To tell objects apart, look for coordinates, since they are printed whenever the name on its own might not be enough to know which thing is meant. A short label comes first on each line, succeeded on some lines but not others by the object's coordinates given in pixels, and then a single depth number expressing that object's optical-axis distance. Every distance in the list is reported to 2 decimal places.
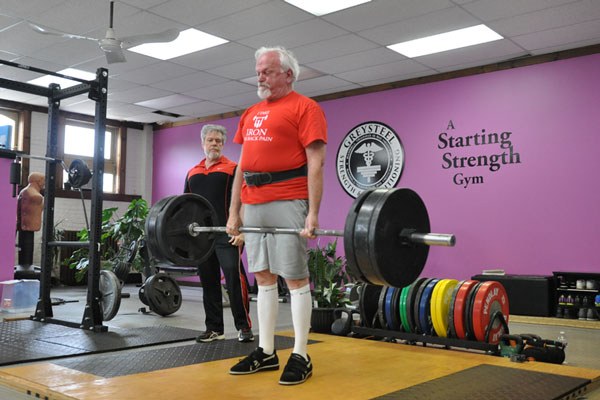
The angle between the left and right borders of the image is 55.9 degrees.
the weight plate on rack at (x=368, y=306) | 3.46
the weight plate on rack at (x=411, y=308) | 3.24
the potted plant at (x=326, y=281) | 3.63
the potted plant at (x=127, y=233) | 6.13
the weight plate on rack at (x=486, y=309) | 2.99
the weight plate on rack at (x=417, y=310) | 3.21
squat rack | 3.78
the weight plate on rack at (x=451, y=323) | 3.07
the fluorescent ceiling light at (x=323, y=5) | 4.50
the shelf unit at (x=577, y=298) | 4.98
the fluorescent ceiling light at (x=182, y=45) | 5.32
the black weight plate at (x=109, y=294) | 4.03
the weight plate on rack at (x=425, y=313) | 3.19
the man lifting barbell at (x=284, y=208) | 2.08
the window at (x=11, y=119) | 7.84
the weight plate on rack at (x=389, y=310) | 3.33
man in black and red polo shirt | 3.31
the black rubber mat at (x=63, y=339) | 2.93
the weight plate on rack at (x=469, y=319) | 3.02
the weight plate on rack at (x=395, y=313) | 3.33
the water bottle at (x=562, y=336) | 4.02
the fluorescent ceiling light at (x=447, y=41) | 5.15
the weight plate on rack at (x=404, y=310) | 3.27
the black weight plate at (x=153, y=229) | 2.57
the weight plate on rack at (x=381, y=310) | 3.36
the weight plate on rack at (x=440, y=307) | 3.12
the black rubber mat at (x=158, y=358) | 2.52
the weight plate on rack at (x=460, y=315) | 3.04
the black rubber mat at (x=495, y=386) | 2.11
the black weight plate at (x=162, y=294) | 4.73
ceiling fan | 4.32
